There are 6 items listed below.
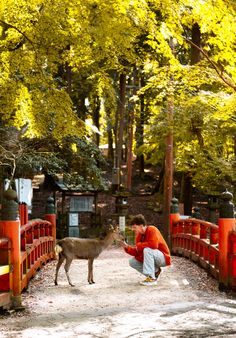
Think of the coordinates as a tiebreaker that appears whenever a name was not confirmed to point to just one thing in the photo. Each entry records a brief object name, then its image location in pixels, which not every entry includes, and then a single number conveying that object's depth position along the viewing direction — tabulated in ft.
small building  66.49
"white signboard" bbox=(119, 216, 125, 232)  65.31
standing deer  28.66
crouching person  27.12
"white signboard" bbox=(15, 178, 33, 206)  52.35
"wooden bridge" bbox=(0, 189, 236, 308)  21.62
